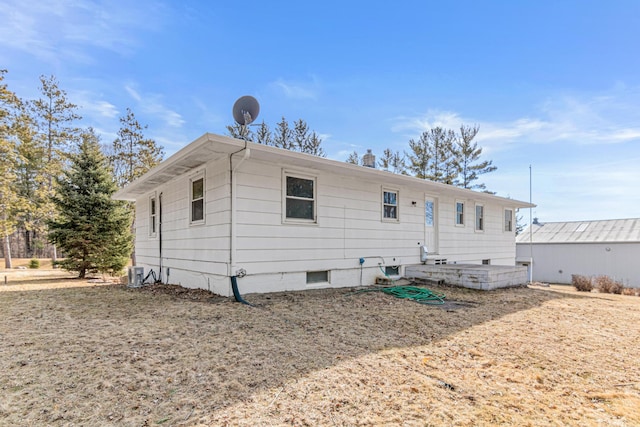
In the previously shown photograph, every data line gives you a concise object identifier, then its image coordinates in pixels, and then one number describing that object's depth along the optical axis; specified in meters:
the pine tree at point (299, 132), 21.61
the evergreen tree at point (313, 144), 21.58
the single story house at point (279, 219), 6.23
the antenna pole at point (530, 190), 14.20
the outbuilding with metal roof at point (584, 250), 20.25
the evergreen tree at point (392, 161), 24.94
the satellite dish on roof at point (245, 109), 6.75
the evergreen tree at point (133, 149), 19.66
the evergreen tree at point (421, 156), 24.02
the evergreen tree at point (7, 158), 15.38
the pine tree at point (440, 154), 24.03
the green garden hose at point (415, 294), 6.57
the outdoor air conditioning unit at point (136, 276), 8.80
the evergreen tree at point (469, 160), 23.91
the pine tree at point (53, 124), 19.45
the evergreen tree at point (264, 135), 20.83
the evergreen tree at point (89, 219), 11.82
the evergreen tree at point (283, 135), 21.25
